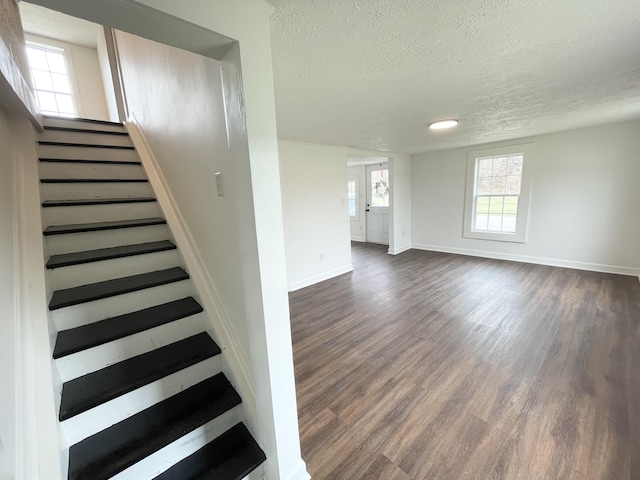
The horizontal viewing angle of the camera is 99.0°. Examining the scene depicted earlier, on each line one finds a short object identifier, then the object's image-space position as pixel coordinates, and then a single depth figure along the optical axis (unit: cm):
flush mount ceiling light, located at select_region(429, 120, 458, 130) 304
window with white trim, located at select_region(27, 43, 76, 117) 416
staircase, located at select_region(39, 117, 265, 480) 117
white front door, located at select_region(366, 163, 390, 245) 650
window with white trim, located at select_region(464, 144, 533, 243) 460
